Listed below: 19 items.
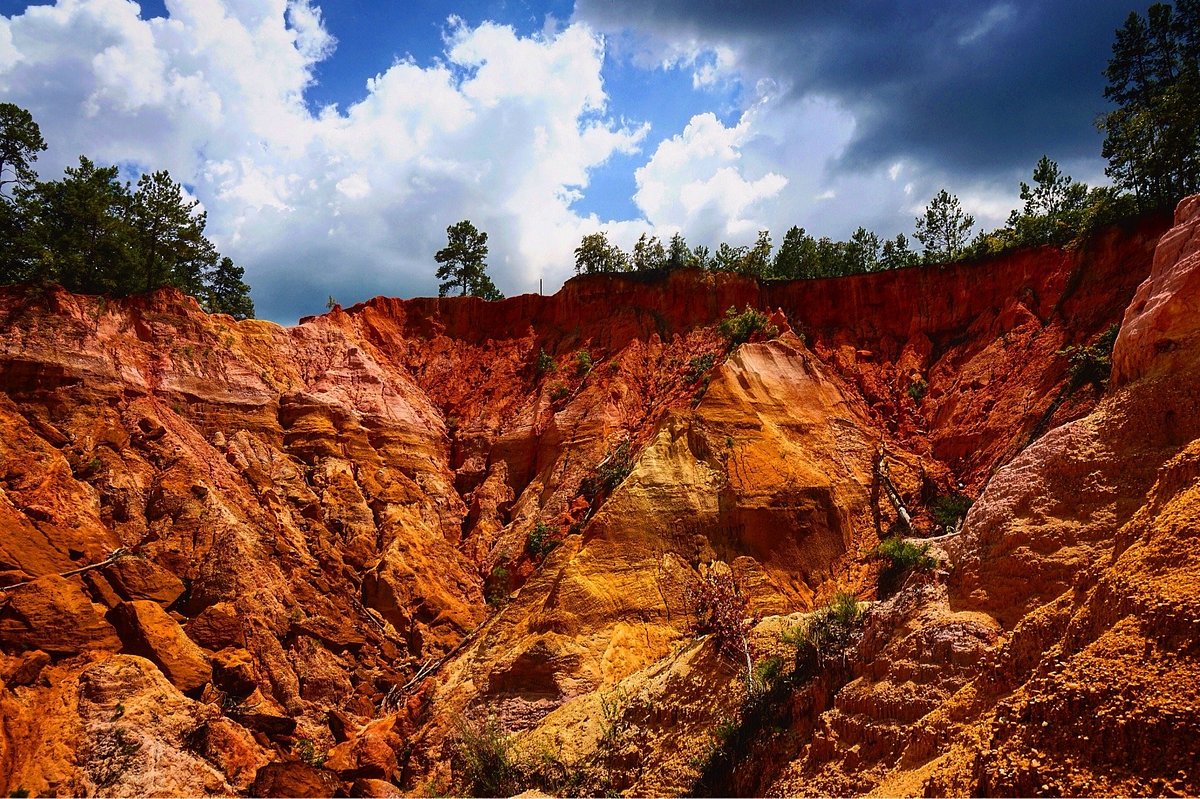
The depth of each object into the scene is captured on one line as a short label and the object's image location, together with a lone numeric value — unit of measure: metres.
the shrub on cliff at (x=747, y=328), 31.28
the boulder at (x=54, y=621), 17.20
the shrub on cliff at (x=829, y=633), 13.12
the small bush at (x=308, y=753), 19.06
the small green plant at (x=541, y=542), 26.56
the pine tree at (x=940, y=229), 41.44
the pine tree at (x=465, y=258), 47.41
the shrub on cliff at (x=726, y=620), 15.09
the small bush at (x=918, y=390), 30.22
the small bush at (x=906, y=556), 12.73
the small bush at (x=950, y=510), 22.19
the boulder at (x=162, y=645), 18.61
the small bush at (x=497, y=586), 26.45
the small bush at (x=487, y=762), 16.75
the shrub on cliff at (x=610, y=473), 26.91
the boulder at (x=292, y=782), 16.94
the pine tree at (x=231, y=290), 45.78
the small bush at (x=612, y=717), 16.03
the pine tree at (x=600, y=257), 41.94
